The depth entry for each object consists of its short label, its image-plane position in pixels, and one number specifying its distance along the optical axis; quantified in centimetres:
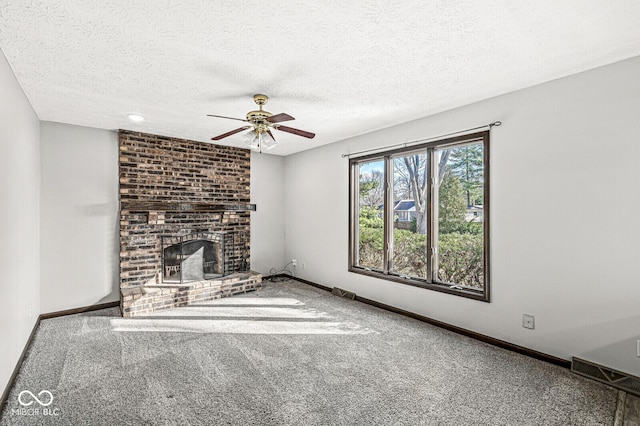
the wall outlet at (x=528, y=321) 294
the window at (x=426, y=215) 344
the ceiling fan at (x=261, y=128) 300
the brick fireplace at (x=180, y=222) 448
